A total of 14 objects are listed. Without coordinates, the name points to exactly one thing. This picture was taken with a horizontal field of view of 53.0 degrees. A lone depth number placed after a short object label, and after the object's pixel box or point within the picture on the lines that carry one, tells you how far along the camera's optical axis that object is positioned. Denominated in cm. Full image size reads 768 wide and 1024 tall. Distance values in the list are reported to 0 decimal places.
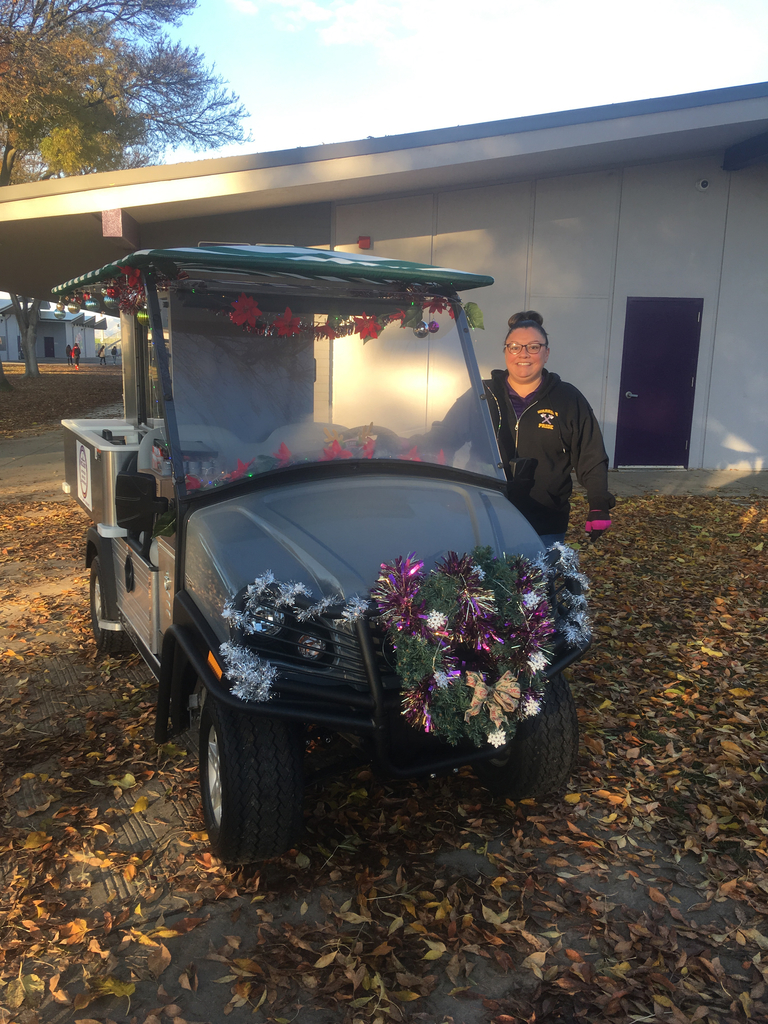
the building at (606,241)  1044
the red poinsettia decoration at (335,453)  336
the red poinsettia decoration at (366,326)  362
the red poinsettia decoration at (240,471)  319
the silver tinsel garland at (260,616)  250
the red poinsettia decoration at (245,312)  341
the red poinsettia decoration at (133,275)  328
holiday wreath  248
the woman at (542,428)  409
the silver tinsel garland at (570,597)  297
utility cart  255
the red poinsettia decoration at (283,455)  327
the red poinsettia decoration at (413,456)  347
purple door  1150
